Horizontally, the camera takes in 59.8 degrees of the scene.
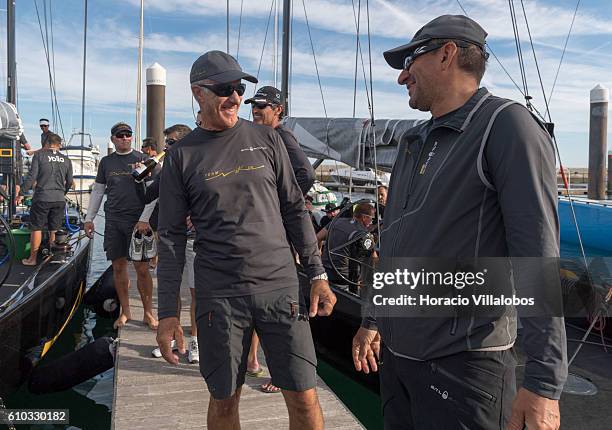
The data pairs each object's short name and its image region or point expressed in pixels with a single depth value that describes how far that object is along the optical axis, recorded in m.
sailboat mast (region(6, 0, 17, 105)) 9.61
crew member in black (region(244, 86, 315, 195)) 3.43
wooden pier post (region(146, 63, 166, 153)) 12.38
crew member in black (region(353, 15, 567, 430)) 1.35
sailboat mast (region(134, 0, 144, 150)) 20.39
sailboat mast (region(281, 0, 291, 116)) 10.89
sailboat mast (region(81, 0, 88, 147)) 9.53
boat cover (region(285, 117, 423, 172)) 6.45
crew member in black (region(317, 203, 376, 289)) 5.47
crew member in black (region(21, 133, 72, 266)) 6.91
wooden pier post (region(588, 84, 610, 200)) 13.77
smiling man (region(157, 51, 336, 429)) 2.29
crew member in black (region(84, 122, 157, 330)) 5.06
